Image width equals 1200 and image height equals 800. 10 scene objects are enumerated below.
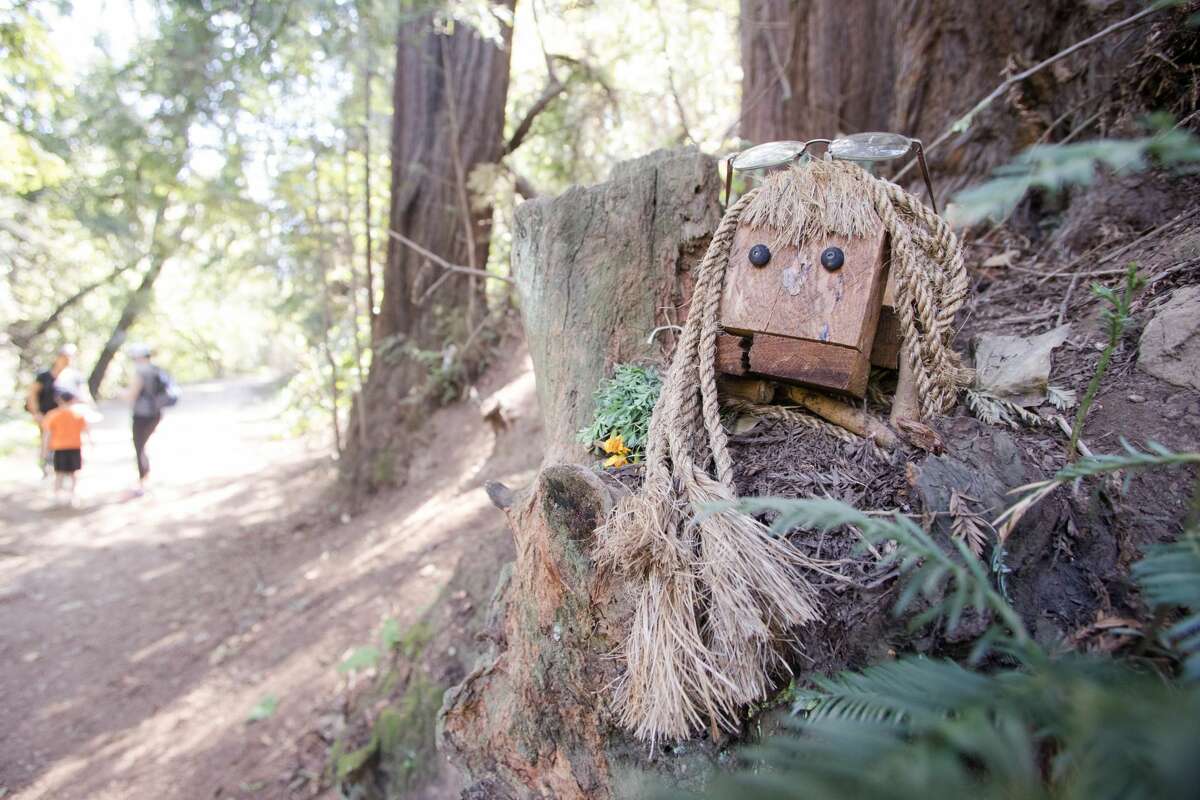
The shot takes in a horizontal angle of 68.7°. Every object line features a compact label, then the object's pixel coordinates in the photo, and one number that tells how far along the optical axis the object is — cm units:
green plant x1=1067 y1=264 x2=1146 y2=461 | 46
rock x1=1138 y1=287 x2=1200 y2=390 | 59
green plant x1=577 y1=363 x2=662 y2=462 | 62
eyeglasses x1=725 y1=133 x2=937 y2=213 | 59
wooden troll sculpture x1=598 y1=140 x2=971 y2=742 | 49
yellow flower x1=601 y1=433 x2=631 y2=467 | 61
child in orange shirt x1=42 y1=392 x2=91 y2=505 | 229
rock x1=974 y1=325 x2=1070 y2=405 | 61
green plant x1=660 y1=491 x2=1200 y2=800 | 23
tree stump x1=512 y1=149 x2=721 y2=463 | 71
